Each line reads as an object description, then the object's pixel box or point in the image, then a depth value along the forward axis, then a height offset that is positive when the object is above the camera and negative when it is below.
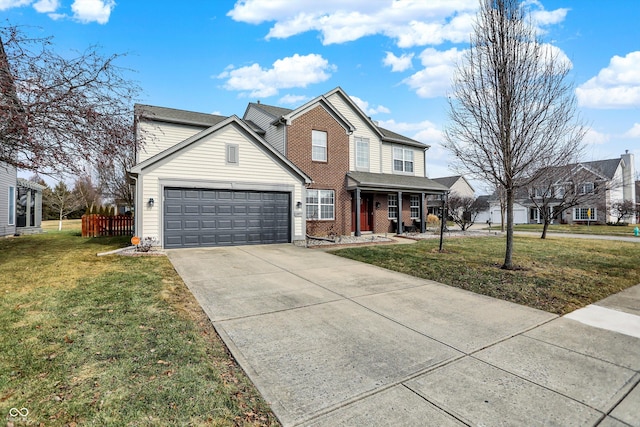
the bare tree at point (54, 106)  6.63 +2.45
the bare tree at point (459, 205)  24.46 +0.67
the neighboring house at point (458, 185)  47.16 +4.27
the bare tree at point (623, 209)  32.66 +0.36
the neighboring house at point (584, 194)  16.81 +1.34
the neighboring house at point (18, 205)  15.83 +0.53
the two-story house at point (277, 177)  11.91 +1.67
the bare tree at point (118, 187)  24.19 +2.34
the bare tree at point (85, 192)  33.78 +2.41
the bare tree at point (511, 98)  7.82 +2.95
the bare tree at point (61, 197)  30.88 +1.63
